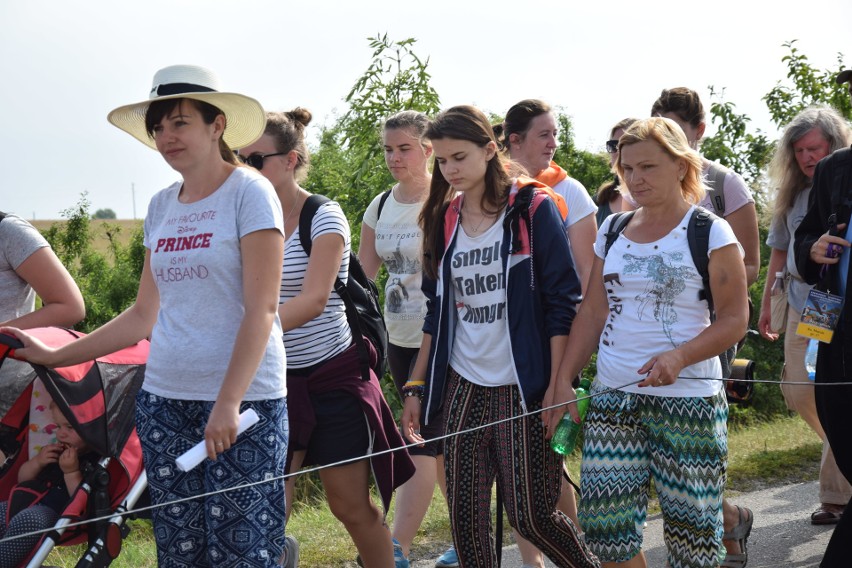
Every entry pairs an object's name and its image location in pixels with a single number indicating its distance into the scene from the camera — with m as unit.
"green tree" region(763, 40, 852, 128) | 11.42
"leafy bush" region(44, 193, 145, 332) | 10.34
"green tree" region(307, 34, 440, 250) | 7.97
